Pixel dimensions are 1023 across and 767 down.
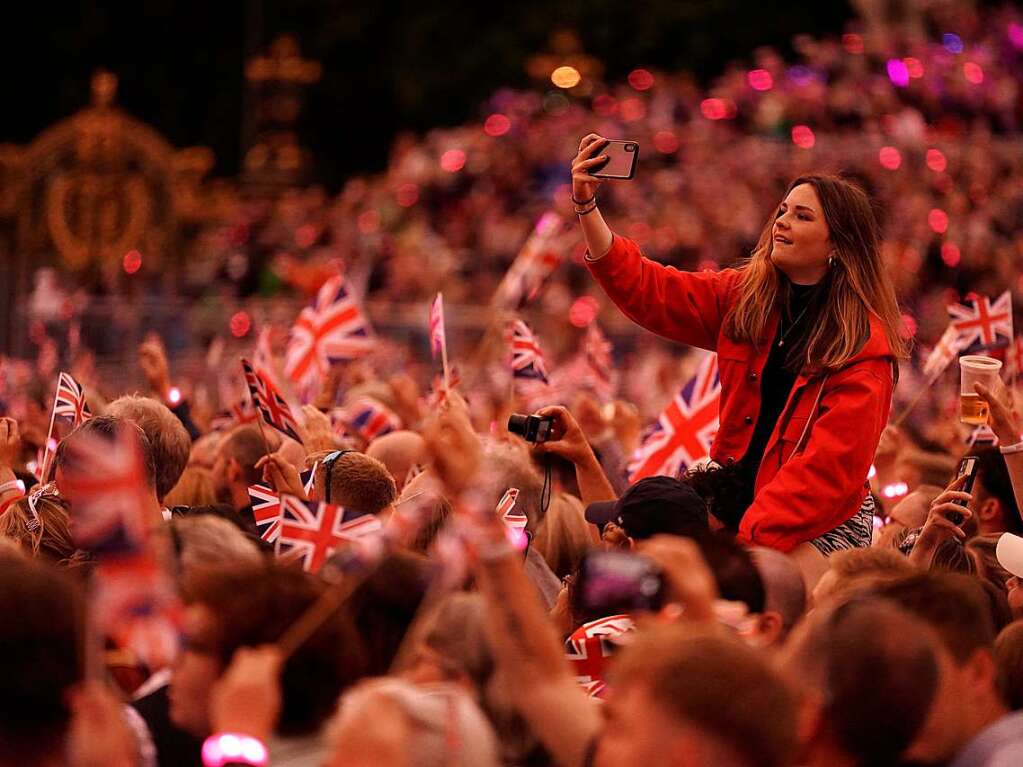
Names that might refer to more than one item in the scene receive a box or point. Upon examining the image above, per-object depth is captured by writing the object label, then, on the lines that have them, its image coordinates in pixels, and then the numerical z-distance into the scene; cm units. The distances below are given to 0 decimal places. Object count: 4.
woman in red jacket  1159
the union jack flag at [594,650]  930
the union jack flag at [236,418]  1703
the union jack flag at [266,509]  1163
